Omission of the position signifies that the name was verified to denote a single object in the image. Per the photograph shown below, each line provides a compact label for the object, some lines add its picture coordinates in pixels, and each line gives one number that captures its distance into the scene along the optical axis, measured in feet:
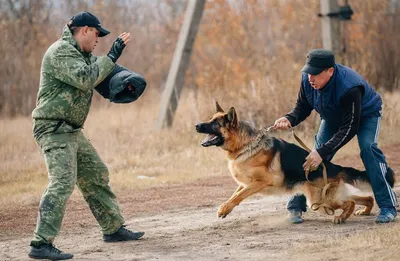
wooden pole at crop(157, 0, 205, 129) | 91.03
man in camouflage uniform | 38.12
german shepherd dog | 44.73
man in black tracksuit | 42.53
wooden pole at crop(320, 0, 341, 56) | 87.70
